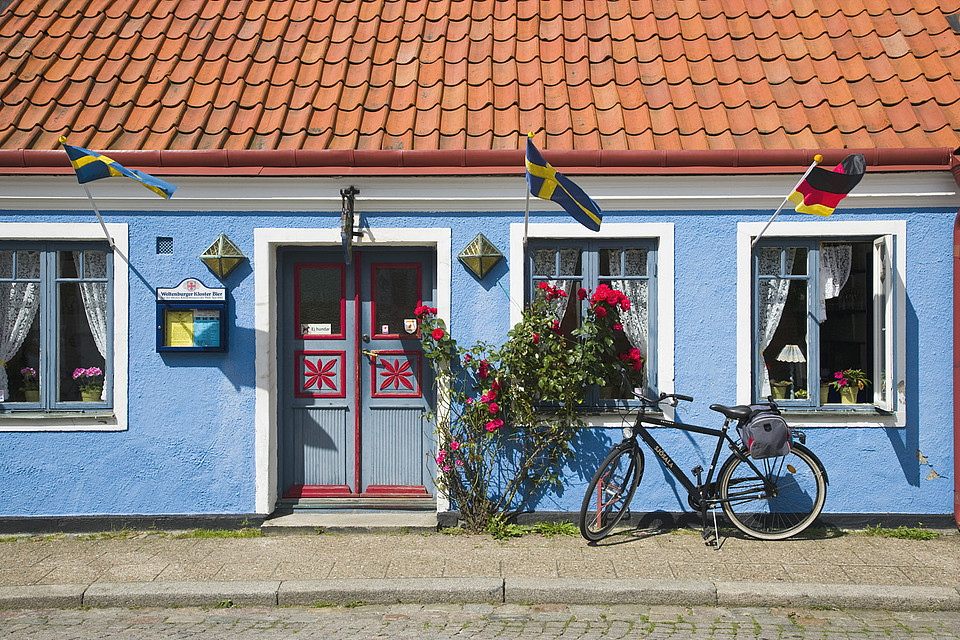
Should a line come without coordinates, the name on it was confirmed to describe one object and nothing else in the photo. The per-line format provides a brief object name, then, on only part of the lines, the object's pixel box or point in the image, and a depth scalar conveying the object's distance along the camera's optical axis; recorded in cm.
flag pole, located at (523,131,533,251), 548
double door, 629
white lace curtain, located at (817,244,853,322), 605
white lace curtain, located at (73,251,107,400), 609
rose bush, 574
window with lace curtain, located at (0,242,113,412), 605
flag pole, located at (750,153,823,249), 514
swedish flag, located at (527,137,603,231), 516
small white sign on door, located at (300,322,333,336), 632
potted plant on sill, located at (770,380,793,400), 609
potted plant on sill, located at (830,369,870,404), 604
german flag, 527
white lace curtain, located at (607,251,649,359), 607
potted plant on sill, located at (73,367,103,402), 613
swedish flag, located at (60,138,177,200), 530
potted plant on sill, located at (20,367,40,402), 613
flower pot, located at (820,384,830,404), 607
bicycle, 555
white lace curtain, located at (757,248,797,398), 604
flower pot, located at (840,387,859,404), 605
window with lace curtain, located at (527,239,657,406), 605
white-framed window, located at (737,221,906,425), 593
